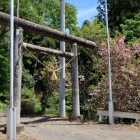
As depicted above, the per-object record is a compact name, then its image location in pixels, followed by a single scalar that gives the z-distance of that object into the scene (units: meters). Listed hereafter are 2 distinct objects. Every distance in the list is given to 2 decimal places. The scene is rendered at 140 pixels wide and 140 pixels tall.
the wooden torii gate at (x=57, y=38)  11.79
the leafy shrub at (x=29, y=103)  20.00
